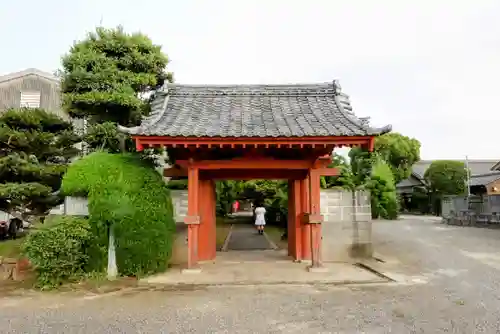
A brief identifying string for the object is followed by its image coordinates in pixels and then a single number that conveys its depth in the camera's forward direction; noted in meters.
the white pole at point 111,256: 8.70
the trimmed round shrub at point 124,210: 8.42
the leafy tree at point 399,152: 38.84
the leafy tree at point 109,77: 10.66
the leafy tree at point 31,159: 10.67
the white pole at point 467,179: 35.22
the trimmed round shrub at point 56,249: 7.97
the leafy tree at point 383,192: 33.91
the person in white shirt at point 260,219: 19.45
